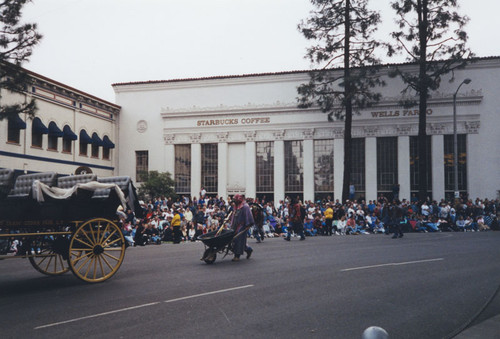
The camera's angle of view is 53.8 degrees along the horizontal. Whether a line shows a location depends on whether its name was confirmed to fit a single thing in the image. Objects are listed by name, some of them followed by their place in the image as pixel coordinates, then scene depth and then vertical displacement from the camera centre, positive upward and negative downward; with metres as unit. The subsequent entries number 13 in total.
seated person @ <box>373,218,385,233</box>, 30.41 -2.67
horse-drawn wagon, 9.18 -0.56
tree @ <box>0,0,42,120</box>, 19.05 +5.49
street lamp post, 34.39 +2.60
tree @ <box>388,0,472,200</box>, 34.81 +9.85
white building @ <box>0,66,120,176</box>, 32.72 +3.77
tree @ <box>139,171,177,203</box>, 40.22 -0.18
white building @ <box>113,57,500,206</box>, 39.47 +3.99
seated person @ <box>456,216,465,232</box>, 30.22 -2.40
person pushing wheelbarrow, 14.65 -1.22
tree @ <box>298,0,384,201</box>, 36.28 +9.66
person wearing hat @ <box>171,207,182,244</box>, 24.64 -2.17
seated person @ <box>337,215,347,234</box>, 29.48 -2.52
